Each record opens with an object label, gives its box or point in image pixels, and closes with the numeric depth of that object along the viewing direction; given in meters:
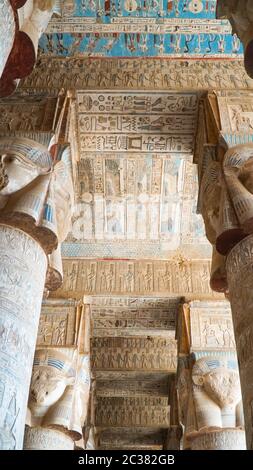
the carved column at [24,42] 3.94
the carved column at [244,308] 3.47
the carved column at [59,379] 5.95
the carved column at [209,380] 6.10
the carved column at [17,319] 3.06
